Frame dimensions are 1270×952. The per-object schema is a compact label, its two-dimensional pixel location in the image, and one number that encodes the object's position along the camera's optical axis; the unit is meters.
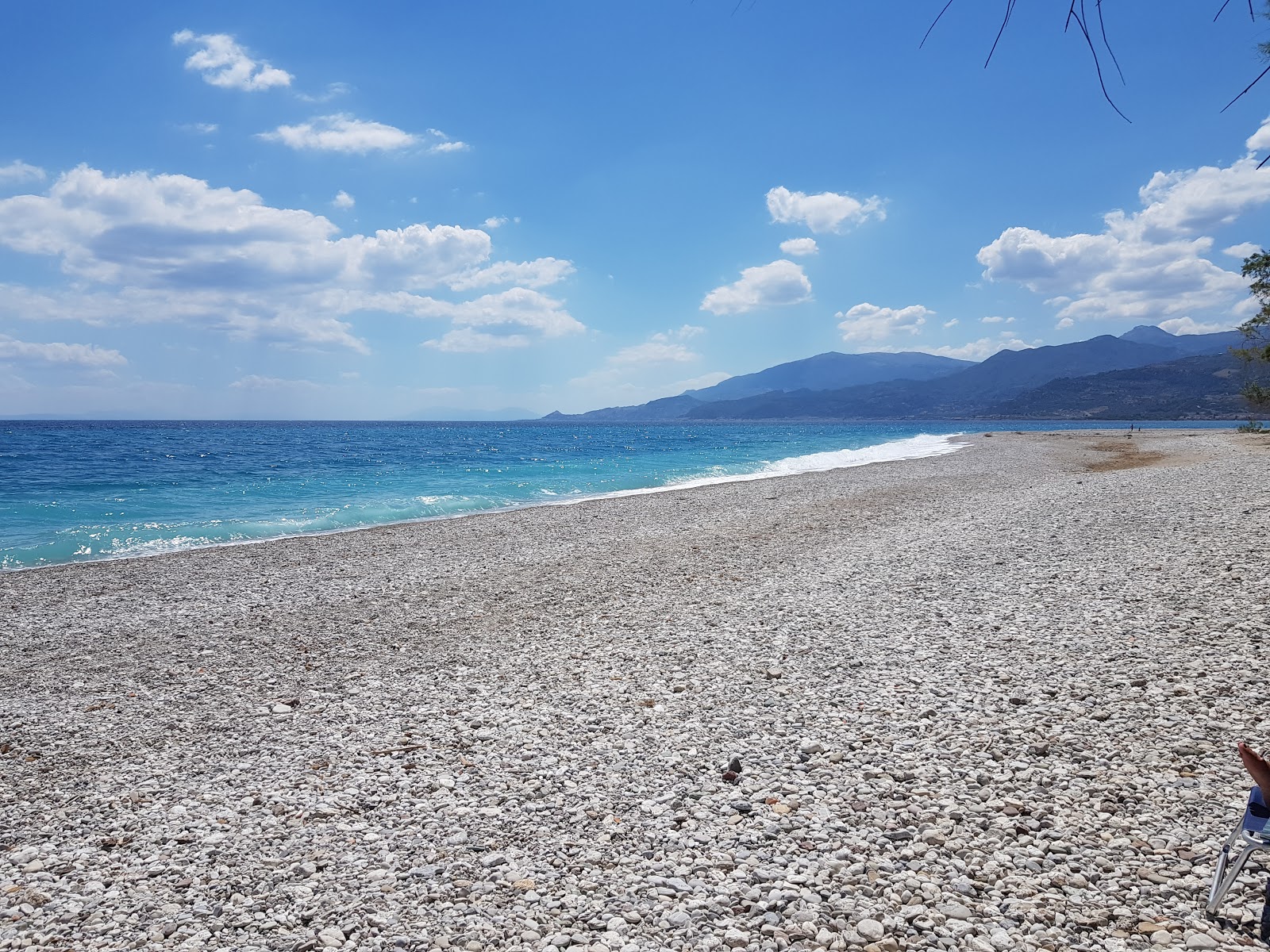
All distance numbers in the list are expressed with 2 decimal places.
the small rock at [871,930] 3.30
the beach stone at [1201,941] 3.12
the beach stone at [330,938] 3.47
